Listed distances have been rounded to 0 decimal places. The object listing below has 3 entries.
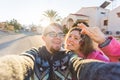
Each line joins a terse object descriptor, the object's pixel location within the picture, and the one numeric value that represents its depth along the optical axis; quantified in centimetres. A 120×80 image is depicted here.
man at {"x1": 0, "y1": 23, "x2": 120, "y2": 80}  20
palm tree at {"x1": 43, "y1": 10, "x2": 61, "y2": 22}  2399
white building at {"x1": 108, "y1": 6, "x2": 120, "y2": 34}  1775
